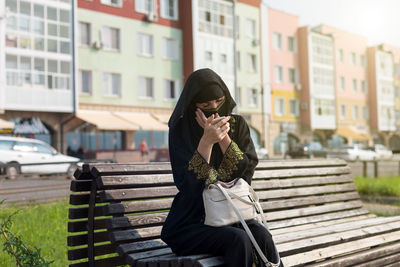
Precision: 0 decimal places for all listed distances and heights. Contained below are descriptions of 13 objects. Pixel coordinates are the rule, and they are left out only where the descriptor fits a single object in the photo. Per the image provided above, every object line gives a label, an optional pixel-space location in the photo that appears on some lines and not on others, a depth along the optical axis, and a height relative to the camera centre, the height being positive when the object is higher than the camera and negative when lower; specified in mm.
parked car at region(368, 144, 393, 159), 44953 -710
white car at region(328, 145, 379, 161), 39531 -625
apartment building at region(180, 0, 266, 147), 38750 +7821
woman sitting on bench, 3016 -102
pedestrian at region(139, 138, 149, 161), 33812 -160
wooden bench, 3426 -611
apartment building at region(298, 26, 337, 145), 49531 +5807
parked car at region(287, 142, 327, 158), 35419 -345
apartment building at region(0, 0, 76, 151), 29078 +4755
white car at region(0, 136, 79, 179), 22484 -85
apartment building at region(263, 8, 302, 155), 45812 +6139
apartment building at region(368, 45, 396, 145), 60031 +5831
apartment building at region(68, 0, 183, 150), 32500 +5022
